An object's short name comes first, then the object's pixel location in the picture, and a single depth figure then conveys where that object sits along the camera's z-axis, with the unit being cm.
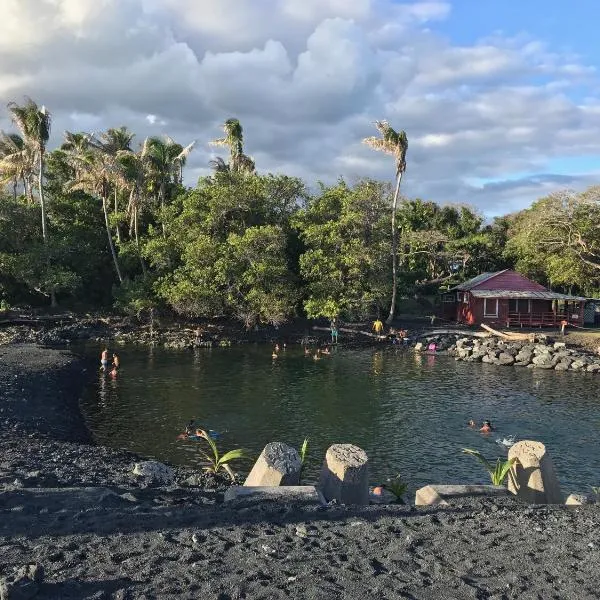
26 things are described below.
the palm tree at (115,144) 5156
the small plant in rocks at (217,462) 1511
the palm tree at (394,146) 5091
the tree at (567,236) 5103
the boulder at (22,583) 607
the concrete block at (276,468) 1137
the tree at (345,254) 4738
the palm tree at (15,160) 4975
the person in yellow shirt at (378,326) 4822
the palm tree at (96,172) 4909
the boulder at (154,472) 1311
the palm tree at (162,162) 5312
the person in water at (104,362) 3344
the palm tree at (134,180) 5022
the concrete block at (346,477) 1135
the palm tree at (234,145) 5750
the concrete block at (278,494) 1031
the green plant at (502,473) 1239
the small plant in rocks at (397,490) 1388
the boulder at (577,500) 1225
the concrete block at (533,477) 1224
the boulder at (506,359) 4003
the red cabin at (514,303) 5181
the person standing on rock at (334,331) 4803
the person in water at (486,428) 2285
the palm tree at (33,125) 4644
